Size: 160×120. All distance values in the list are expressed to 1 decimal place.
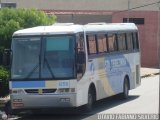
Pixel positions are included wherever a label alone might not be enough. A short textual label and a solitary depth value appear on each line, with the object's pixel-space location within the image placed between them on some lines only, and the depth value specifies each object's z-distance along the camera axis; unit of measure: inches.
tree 994.1
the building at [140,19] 1897.1
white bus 716.0
